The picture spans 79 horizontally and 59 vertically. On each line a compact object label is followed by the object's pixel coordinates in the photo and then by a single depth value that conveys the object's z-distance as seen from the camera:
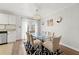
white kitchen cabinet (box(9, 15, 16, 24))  1.46
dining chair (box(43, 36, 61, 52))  1.43
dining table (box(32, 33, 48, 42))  1.50
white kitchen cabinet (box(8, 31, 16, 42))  1.56
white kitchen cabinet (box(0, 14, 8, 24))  1.42
